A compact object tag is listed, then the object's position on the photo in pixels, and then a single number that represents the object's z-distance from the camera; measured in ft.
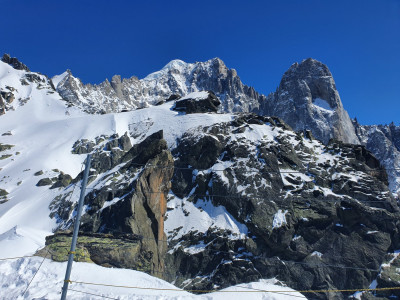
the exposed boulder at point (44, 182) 196.03
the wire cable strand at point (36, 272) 48.87
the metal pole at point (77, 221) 36.11
